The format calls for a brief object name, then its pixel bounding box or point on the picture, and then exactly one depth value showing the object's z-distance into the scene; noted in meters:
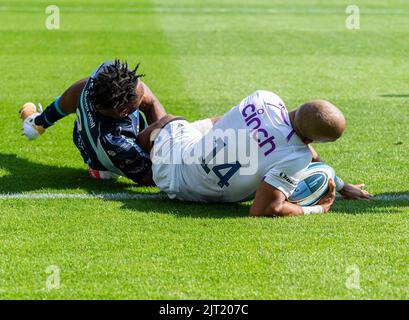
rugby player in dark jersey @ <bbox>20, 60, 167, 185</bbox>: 14.98
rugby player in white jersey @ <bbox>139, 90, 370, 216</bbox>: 13.16
